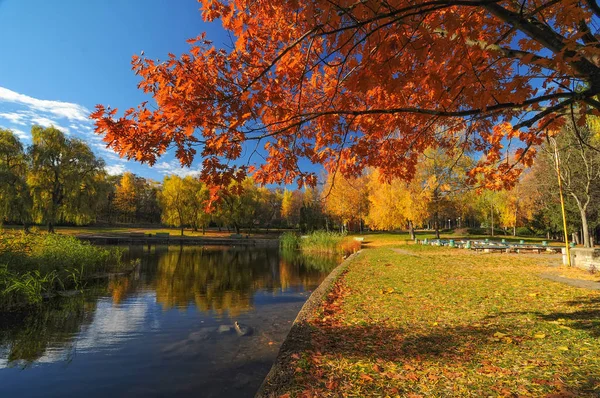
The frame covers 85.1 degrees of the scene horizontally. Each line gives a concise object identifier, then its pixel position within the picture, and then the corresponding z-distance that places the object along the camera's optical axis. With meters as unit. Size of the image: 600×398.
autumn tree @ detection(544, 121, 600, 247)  18.03
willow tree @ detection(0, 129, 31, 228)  25.31
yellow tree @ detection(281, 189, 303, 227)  69.38
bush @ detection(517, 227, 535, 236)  50.60
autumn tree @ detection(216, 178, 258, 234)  51.47
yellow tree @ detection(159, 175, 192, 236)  50.00
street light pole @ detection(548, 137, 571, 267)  11.86
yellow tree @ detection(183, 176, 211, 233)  50.12
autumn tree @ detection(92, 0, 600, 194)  3.51
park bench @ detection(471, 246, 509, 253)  20.97
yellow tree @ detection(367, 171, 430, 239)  30.36
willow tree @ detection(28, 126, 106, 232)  31.73
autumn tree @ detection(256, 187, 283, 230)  67.24
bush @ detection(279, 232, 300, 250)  34.62
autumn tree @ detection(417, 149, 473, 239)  27.82
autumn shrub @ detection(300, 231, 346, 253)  29.00
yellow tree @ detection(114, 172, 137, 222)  62.44
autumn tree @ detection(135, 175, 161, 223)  70.44
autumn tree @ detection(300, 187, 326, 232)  57.47
